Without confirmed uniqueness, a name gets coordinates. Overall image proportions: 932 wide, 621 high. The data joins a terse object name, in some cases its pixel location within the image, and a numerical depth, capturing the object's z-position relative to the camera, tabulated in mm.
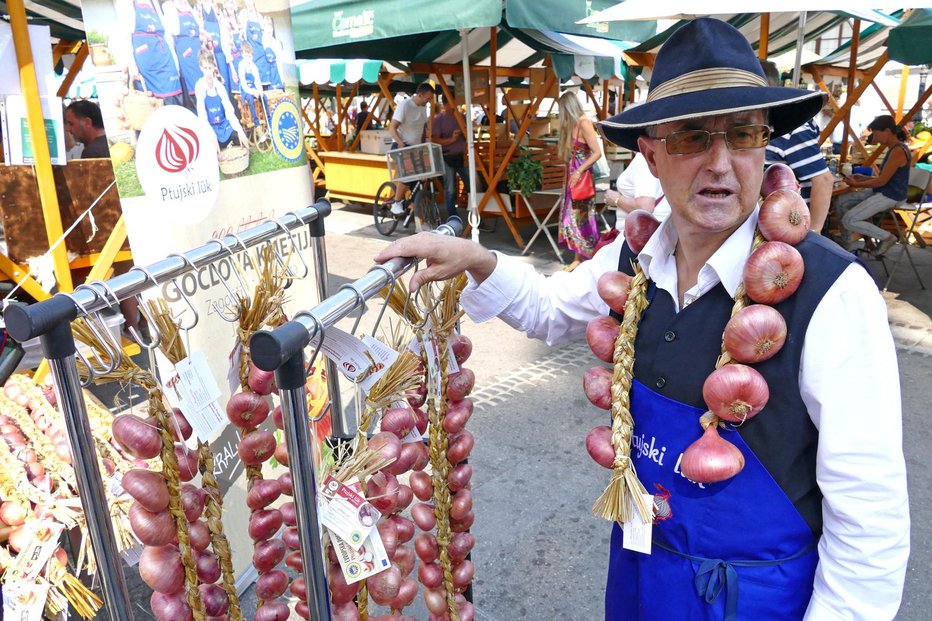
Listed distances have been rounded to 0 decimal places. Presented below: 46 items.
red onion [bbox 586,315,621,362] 1378
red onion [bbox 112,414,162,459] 1120
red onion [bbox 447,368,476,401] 1477
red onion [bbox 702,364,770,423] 1079
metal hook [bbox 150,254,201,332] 1309
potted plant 7402
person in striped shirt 3525
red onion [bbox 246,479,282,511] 1374
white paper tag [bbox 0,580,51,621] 1628
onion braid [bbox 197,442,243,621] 1247
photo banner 1884
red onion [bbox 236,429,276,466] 1325
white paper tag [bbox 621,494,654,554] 1257
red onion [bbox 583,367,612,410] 1371
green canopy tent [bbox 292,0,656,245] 5168
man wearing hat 1056
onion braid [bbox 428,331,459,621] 1435
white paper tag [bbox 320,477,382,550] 1125
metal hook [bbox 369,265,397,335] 1250
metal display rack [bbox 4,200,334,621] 999
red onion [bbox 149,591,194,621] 1218
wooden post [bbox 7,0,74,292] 2744
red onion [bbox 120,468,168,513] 1109
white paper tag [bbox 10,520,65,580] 1676
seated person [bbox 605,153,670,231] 4004
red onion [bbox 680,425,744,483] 1104
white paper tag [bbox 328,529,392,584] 1144
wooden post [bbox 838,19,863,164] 8070
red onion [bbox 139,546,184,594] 1184
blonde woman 5750
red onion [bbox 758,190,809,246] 1147
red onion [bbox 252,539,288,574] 1389
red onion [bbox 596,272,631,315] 1394
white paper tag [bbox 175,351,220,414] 1125
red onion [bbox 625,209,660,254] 1438
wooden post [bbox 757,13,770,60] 5289
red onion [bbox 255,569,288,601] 1402
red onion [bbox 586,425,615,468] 1307
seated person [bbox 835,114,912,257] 6004
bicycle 8102
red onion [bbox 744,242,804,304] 1098
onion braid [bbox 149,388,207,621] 1156
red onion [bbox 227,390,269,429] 1275
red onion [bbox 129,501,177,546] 1143
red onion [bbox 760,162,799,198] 1264
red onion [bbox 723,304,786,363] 1079
